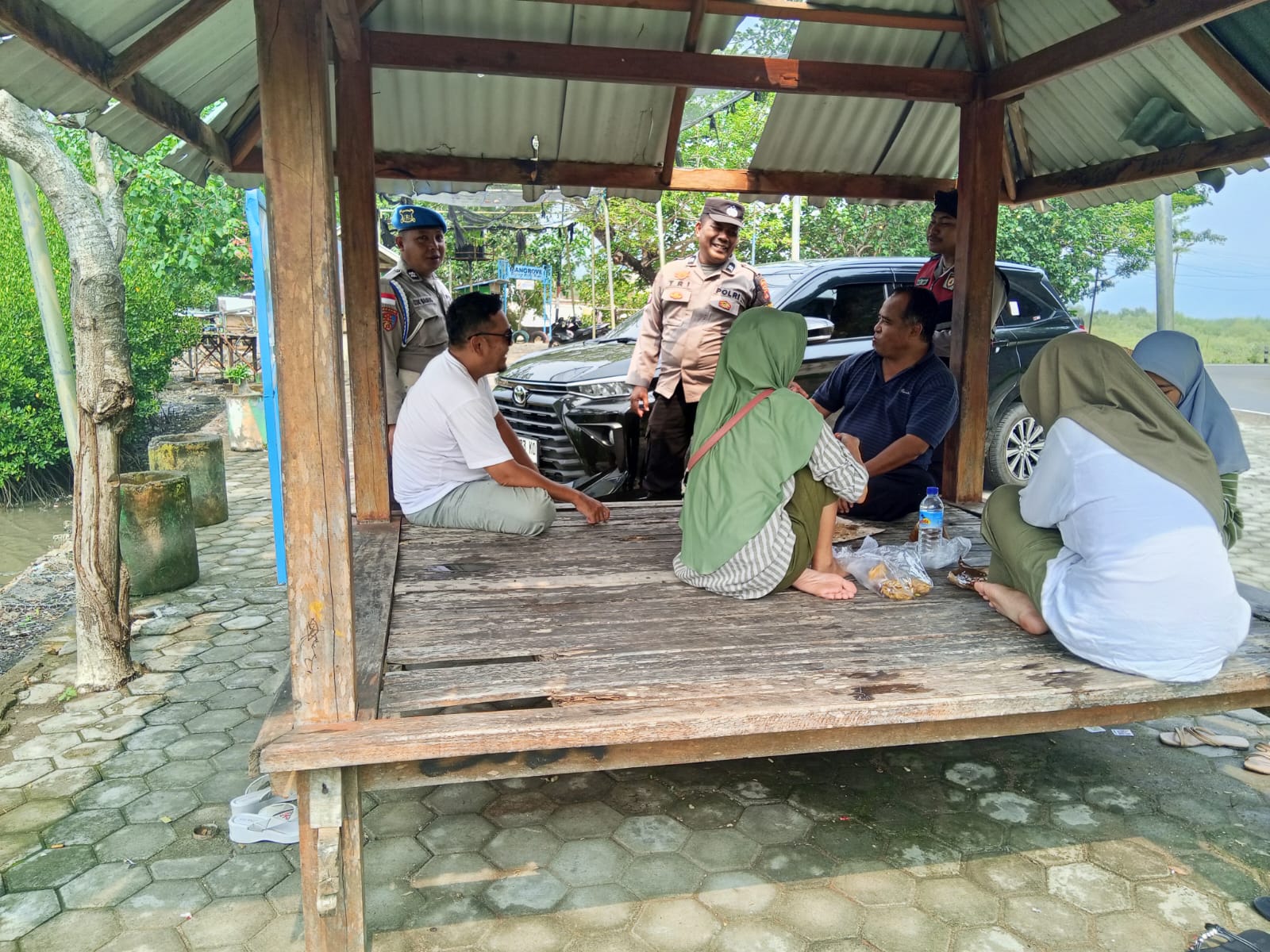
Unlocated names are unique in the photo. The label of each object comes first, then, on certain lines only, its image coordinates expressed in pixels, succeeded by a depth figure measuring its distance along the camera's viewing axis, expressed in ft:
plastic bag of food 10.54
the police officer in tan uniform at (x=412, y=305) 15.24
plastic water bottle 12.20
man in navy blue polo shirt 13.67
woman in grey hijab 9.49
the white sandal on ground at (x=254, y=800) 9.80
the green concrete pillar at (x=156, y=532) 16.90
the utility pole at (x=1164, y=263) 24.49
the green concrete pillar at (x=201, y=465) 21.50
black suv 17.65
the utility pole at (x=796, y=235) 47.83
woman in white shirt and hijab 8.25
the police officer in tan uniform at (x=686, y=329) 15.97
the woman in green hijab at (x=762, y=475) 10.02
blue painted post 16.33
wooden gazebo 6.93
